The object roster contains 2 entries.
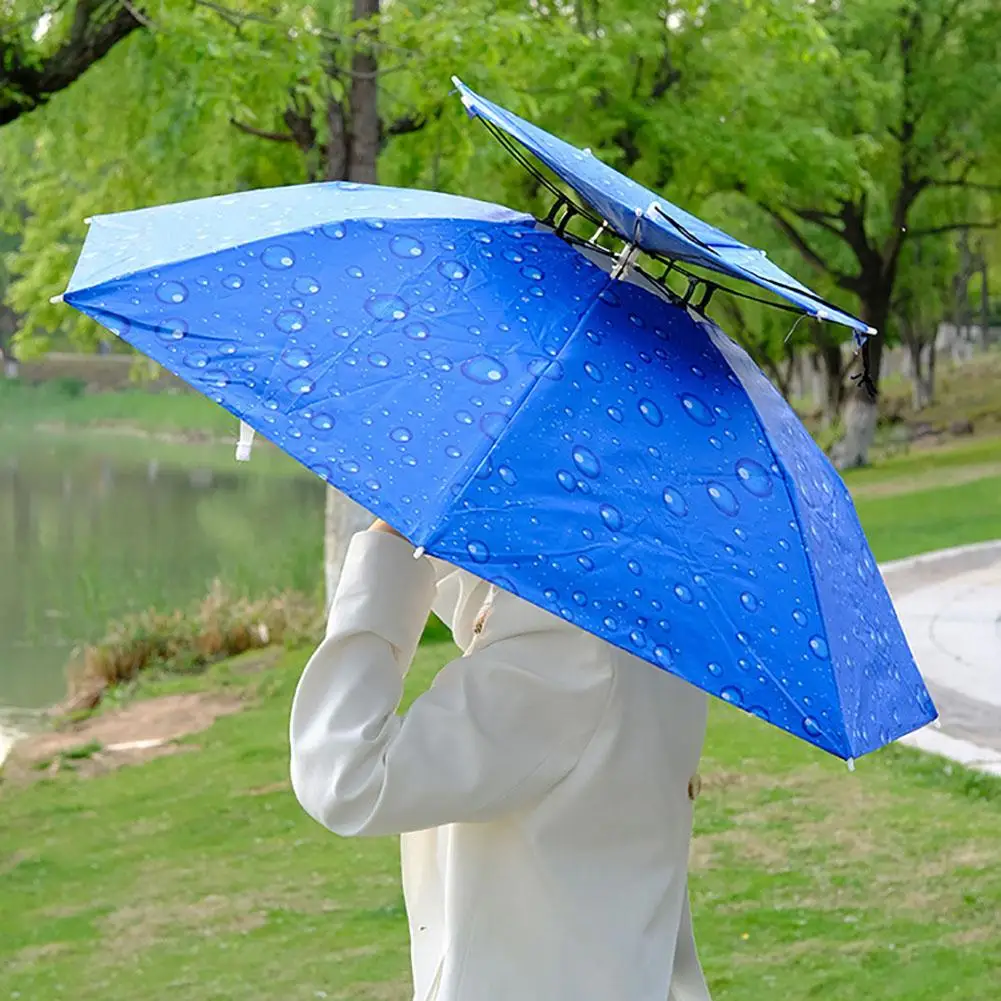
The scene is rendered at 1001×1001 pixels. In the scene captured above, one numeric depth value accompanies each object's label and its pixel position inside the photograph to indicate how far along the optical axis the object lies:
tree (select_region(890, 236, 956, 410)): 28.39
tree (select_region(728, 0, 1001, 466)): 21.11
